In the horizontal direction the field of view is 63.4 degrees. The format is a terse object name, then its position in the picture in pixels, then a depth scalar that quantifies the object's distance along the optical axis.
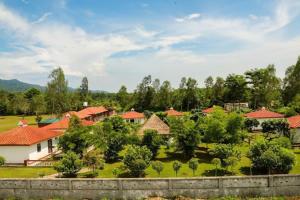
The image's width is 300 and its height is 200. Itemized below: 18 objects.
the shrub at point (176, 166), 16.28
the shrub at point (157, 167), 16.29
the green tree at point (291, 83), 45.32
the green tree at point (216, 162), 16.90
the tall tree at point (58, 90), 44.76
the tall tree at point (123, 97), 66.26
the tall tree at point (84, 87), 79.82
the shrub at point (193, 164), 16.59
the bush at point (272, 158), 16.07
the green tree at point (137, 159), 16.42
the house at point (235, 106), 50.29
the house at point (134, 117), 44.62
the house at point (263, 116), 32.99
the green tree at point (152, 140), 20.27
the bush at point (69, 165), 16.29
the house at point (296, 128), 24.31
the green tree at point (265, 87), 48.99
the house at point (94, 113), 45.94
